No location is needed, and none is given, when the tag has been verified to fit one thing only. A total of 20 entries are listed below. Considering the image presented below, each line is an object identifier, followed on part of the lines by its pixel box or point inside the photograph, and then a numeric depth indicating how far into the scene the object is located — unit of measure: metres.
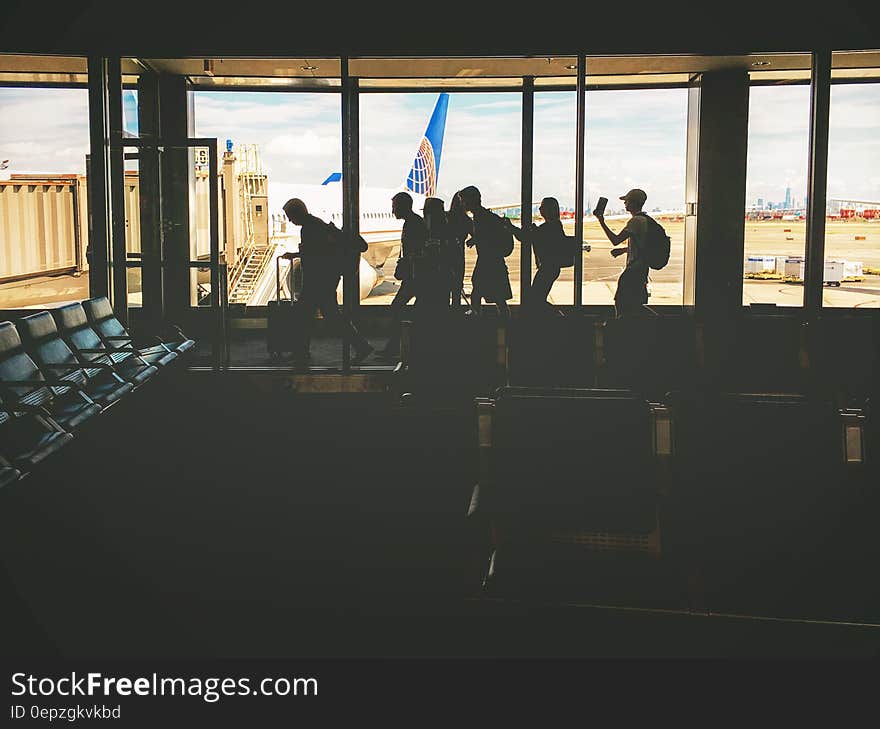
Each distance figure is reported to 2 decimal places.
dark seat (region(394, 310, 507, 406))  5.38
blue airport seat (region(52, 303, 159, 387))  6.02
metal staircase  8.73
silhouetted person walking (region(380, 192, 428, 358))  8.73
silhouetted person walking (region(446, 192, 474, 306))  8.95
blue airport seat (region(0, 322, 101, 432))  4.84
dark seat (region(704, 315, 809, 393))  5.24
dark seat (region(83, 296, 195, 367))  6.60
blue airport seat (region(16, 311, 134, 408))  5.52
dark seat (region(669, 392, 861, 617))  3.14
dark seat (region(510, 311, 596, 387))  5.25
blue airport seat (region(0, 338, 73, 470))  4.37
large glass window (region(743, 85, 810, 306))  8.50
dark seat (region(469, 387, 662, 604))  3.14
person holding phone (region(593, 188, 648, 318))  8.95
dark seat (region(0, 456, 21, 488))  3.97
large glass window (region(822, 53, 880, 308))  8.35
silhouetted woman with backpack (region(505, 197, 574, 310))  8.84
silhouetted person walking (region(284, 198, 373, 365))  8.35
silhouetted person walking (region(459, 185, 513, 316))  8.96
